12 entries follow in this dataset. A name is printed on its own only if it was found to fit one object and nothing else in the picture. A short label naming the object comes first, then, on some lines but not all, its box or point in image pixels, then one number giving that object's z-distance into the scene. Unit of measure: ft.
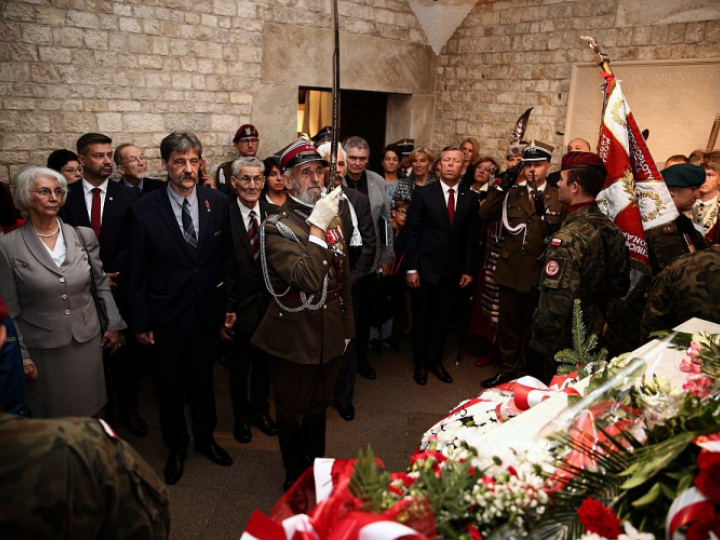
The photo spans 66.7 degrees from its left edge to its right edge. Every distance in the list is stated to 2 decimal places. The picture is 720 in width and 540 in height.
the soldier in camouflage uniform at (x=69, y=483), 3.73
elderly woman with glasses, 8.86
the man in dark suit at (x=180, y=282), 10.02
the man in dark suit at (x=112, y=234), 12.33
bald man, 20.02
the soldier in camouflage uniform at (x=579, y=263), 10.22
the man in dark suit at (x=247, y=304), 11.67
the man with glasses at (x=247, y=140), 19.49
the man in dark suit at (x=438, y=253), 14.92
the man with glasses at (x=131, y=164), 15.64
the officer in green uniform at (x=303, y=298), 8.49
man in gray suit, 14.73
